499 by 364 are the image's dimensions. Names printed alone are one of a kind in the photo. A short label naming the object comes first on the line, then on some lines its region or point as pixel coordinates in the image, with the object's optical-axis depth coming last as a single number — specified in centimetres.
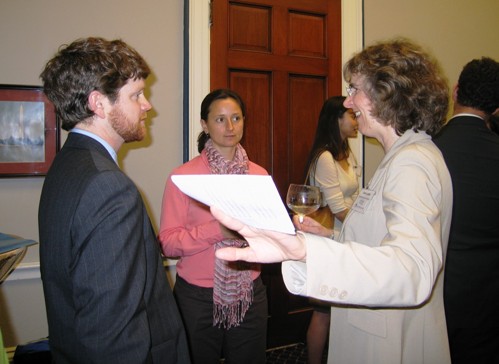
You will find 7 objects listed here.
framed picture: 215
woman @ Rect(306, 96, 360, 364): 220
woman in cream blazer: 69
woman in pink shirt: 170
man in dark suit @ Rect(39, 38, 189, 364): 94
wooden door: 260
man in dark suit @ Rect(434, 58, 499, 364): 149
